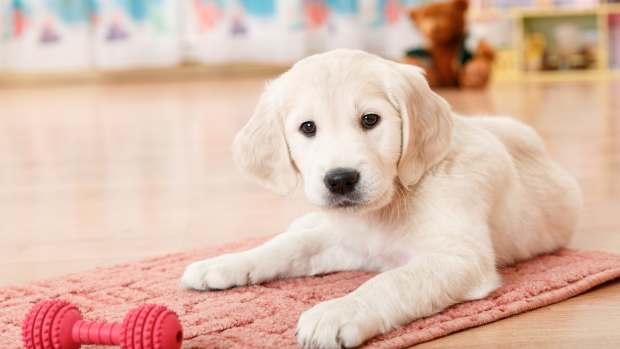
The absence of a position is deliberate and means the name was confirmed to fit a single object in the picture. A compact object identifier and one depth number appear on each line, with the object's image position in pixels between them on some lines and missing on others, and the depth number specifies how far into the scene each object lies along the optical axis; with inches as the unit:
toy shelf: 273.4
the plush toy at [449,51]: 226.8
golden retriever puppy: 43.9
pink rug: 42.7
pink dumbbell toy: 40.1
